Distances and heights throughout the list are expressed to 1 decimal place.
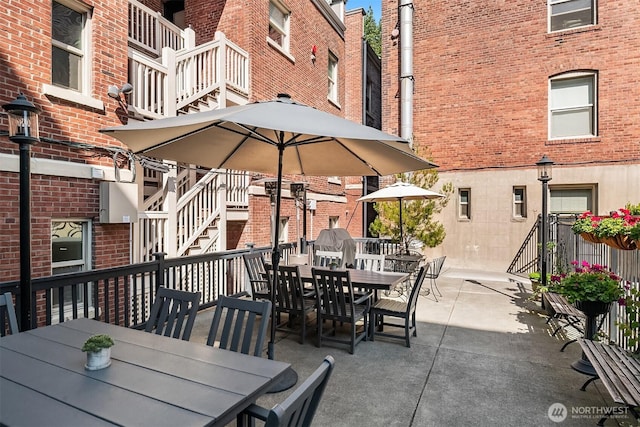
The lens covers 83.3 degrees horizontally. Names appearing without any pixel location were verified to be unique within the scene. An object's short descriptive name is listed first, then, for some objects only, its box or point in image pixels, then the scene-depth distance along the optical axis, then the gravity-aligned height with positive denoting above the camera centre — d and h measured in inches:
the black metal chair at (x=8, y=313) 104.7 -29.3
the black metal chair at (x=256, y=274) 209.6 -37.6
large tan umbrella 103.5 +26.7
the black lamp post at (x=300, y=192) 337.4 +19.4
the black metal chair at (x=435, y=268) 281.4 -44.3
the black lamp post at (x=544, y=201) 266.8 +7.7
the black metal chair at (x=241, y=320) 99.7 -30.9
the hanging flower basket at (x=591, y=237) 149.9 -11.2
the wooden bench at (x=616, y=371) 93.4 -48.7
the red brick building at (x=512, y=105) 373.4 +123.5
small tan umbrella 310.8 +16.5
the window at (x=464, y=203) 445.1 +11.2
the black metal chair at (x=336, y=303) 168.7 -44.5
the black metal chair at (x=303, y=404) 49.6 -28.7
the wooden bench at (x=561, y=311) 179.3 -51.1
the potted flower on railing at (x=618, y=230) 129.8 -6.9
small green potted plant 77.0 -29.8
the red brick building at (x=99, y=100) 179.9 +66.9
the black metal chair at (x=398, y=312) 177.3 -50.1
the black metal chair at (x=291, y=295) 180.7 -43.0
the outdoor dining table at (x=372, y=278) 181.6 -35.8
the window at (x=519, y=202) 417.1 +11.4
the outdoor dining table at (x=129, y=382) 61.2 -34.2
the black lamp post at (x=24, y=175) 123.2 +13.3
